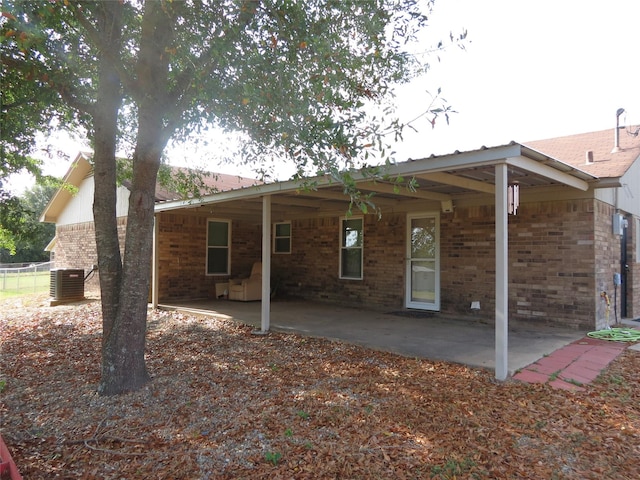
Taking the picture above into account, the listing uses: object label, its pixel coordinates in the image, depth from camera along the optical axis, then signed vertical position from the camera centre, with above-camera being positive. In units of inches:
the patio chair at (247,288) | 464.4 -40.2
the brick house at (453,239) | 262.5 +12.3
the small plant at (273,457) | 125.5 -60.2
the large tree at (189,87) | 186.1 +75.6
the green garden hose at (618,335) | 258.5 -48.2
